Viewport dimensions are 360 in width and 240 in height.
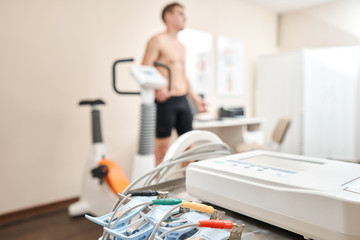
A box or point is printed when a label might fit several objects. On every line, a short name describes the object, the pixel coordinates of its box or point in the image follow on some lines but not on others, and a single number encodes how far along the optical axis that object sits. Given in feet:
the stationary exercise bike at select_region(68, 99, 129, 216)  6.82
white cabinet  13.78
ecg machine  1.34
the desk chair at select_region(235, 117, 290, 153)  9.52
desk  9.79
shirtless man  8.23
